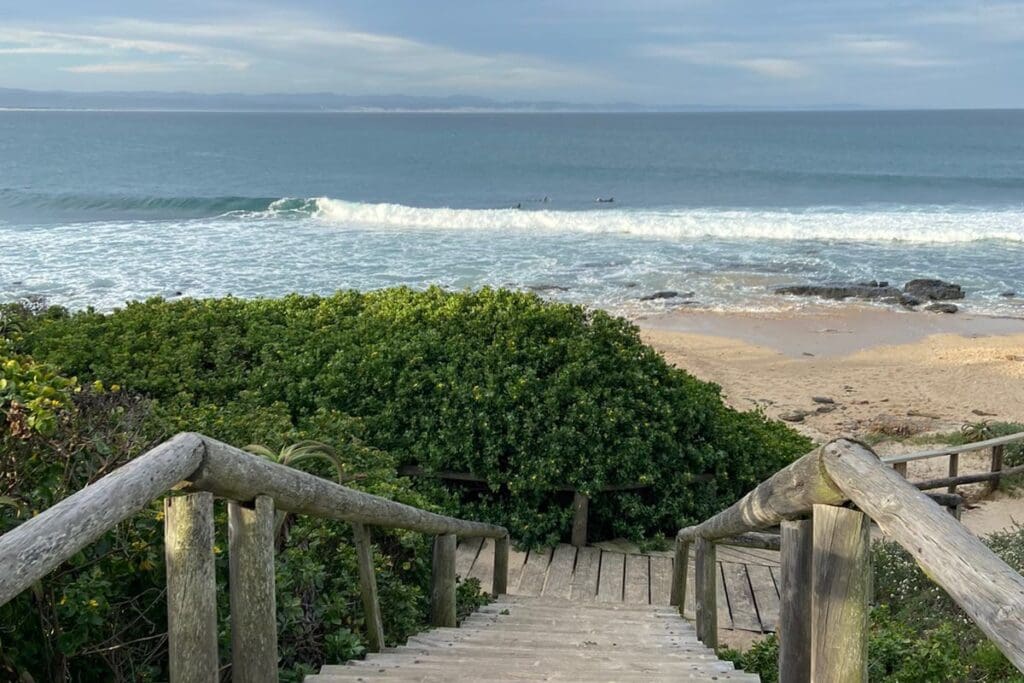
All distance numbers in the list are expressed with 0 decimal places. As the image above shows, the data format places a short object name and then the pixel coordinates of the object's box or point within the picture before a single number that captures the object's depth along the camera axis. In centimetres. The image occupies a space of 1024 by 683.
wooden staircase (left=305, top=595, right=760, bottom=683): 316
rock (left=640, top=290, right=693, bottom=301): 2493
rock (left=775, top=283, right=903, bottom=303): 2541
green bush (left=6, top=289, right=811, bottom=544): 824
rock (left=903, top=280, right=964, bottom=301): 2542
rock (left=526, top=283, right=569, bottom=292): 2575
